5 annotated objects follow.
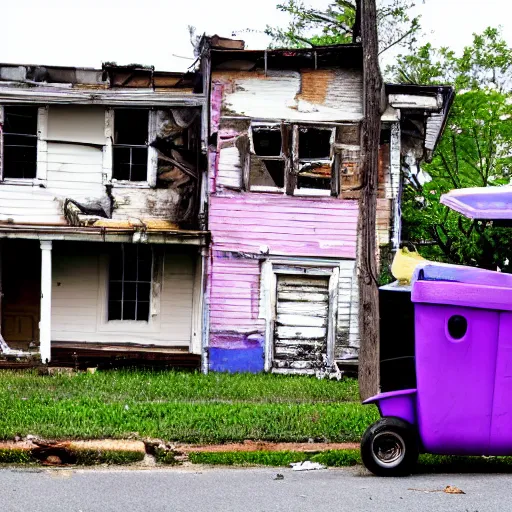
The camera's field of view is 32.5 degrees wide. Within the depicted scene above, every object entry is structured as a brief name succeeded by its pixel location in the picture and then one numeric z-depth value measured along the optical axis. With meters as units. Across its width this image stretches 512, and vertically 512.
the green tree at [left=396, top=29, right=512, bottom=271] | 21.22
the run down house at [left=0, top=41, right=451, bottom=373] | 16.95
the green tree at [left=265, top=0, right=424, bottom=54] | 25.03
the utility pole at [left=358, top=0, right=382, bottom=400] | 12.70
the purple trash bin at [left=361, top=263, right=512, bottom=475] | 6.94
